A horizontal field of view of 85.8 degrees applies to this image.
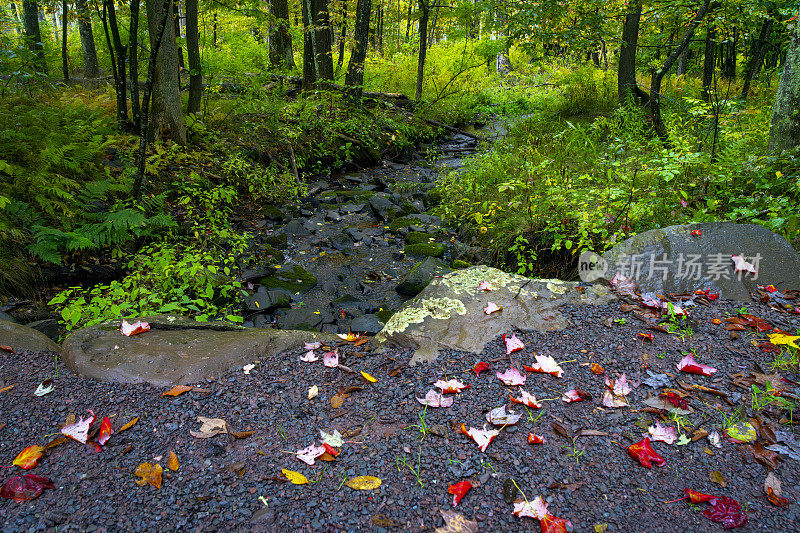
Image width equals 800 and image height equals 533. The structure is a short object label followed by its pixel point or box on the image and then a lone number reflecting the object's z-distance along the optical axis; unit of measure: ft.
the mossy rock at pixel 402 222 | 22.15
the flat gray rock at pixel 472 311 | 9.68
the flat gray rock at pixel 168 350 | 8.23
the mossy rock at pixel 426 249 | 18.99
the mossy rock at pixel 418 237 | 20.24
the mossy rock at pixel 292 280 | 16.28
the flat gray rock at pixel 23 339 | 8.75
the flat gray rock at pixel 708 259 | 11.07
